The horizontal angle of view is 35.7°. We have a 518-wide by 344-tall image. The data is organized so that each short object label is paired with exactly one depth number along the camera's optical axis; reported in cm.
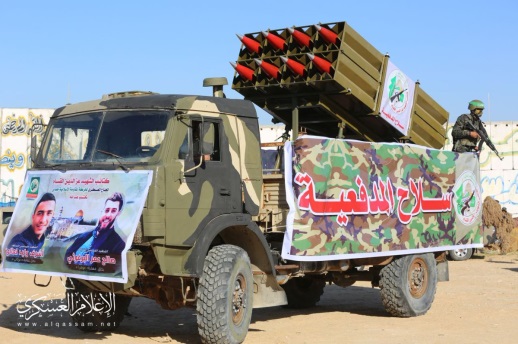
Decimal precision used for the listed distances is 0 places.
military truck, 871
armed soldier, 1535
